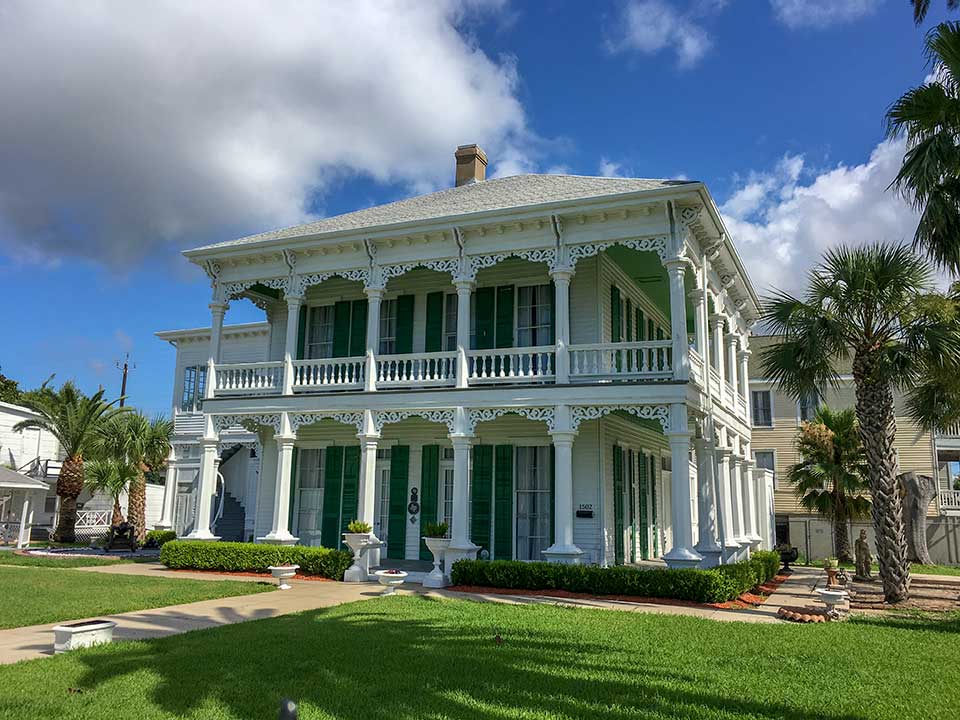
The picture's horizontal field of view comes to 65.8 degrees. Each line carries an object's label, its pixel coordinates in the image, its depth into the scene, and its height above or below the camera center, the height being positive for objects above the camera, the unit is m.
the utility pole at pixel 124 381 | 64.50 +9.68
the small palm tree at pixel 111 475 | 27.78 +0.71
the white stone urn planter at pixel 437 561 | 14.38 -1.22
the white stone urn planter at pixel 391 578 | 13.39 -1.41
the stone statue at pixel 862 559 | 18.61 -1.33
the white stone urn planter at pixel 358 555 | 15.54 -1.21
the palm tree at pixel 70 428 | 27.12 +2.43
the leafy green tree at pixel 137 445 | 27.56 +1.85
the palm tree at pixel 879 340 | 14.04 +3.19
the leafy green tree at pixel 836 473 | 23.70 +1.01
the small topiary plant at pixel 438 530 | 14.87 -0.61
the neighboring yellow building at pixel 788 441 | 30.52 +2.72
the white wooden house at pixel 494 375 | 14.82 +2.74
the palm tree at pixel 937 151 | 10.55 +5.04
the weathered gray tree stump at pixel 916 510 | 24.16 -0.12
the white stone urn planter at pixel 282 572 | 14.39 -1.44
